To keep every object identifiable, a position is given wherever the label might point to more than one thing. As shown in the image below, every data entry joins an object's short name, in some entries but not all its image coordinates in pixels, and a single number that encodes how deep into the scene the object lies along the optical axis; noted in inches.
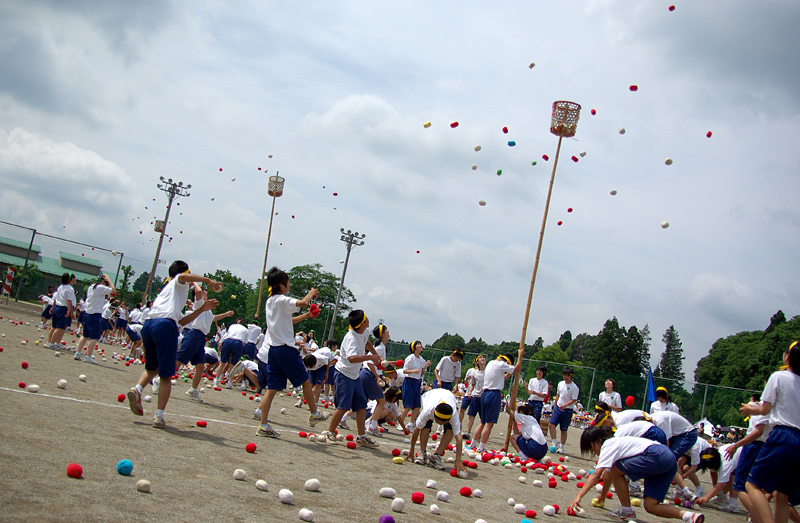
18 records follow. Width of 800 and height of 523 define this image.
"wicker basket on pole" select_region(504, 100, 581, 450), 430.3
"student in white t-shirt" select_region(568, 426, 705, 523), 216.5
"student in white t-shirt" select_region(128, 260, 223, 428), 239.5
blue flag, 565.6
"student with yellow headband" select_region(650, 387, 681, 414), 396.9
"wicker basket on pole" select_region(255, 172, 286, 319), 1152.8
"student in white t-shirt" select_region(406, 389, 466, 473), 271.6
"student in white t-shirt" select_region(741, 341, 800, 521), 194.2
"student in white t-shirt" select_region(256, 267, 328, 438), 277.9
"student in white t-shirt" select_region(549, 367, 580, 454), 491.5
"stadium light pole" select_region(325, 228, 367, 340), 1728.6
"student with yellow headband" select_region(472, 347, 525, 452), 394.9
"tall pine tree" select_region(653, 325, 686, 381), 3794.3
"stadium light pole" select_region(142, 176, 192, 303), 1653.5
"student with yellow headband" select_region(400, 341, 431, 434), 453.1
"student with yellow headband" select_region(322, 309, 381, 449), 313.5
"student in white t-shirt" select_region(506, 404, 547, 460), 366.0
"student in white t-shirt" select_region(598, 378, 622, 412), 499.5
